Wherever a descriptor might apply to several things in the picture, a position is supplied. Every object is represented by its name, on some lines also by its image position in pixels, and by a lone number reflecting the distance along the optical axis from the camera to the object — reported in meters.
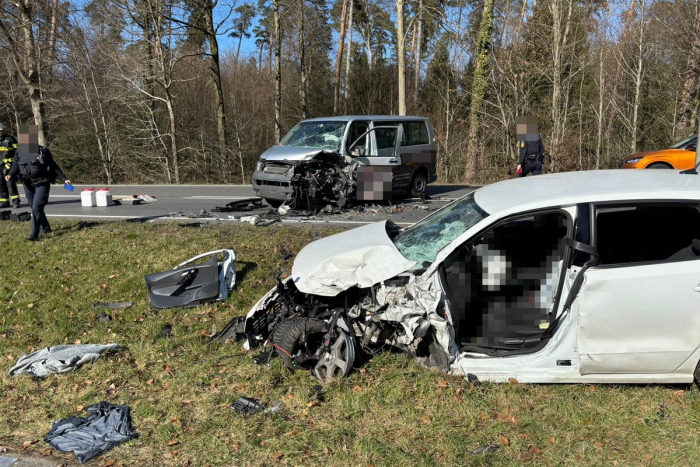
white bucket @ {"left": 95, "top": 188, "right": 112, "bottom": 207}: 11.95
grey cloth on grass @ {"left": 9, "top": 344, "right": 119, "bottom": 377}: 4.68
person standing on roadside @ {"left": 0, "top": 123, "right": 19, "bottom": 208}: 9.83
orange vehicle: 13.10
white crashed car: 3.55
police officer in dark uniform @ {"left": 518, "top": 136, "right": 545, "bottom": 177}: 10.24
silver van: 10.17
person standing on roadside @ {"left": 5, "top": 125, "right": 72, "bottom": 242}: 7.99
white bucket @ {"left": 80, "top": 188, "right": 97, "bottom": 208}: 11.91
